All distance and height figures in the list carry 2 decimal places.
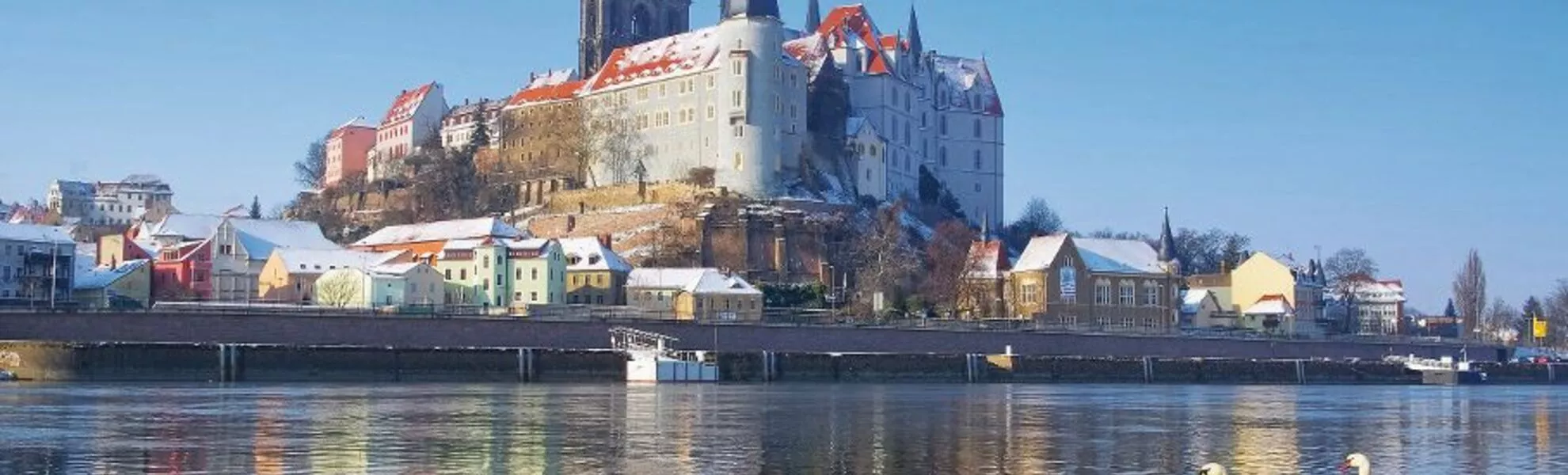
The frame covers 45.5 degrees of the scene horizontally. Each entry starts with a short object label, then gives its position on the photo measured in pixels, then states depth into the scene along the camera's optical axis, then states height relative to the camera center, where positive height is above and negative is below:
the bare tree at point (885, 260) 113.69 +5.48
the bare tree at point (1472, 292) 149.75 +4.18
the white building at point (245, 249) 107.81 +5.88
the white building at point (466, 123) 155.75 +19.16
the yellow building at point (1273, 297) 127.19 +3.40
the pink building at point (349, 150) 173.88 +18.56
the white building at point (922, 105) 142.88 +19.43
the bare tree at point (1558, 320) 166.75 +2.18
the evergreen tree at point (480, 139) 151.12 +16.94
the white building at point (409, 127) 164.75 +19.74
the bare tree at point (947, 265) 114.38 +5.08
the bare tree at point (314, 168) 184.38 +17.88
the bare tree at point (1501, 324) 163.62 +1.93
